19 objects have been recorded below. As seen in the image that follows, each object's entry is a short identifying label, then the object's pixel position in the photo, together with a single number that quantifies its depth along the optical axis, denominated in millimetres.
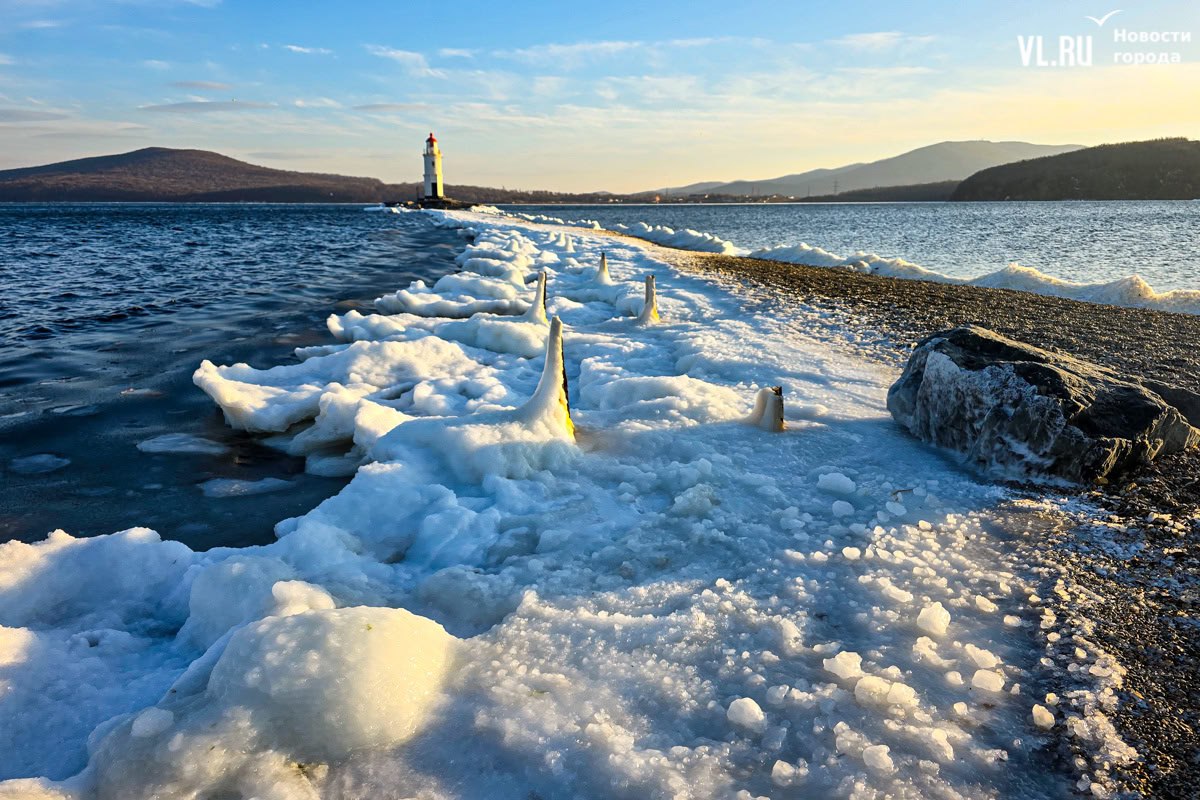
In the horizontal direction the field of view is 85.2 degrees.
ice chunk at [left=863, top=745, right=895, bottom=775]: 2146
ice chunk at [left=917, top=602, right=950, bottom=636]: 2850
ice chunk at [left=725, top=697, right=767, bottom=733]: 2344
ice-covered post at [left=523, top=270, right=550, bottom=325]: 10180
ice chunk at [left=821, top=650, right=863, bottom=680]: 2551
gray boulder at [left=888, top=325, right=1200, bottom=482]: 4469
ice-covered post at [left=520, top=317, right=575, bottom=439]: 4879
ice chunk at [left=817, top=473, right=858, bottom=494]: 4305
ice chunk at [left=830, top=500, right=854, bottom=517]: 3992
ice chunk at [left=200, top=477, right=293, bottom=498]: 5062
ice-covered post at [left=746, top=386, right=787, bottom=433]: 5270
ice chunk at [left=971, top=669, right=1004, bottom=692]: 2523
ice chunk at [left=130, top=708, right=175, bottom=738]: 2188
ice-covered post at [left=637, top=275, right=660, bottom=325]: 10688
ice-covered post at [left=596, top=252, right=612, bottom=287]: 14921
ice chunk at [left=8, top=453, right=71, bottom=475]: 5421
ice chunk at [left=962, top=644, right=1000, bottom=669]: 2648
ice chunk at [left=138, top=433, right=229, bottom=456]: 5891
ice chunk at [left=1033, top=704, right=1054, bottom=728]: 2355
